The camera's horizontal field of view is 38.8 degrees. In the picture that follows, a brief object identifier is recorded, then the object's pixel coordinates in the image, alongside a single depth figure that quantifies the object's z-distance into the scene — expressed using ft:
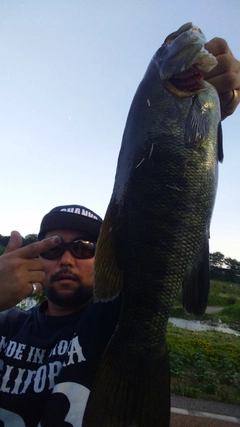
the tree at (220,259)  173.88
